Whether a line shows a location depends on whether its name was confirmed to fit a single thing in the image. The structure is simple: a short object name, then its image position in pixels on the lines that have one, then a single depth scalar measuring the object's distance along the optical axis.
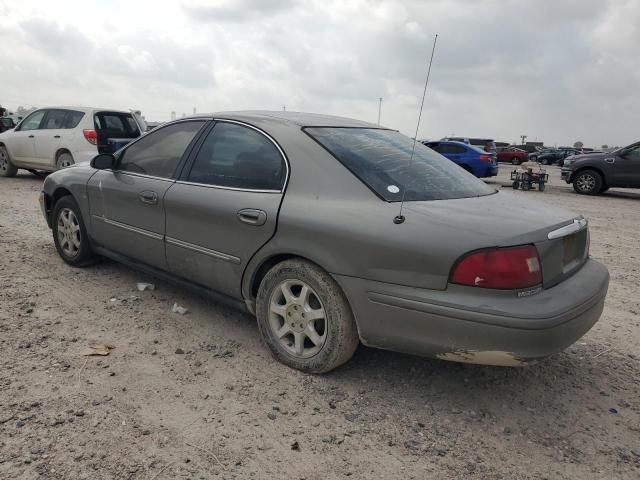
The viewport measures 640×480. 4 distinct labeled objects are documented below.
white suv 10.52
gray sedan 2.47
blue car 17.45
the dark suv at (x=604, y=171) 14.05
